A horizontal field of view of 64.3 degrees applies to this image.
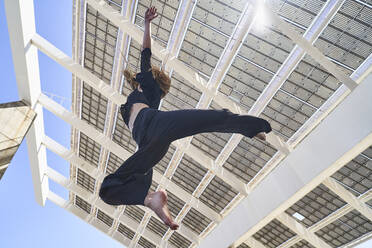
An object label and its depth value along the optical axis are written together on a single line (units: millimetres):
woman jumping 2549
